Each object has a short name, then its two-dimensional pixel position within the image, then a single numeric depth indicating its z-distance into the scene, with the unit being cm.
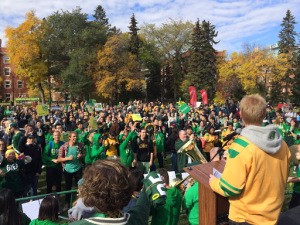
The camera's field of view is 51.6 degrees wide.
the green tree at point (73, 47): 4522
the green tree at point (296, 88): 4398
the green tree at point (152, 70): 5825
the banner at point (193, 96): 2308
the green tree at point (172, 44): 5925
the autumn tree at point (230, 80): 4666
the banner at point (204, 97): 2528
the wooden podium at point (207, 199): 240
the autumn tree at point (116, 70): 4514
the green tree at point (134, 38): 5316
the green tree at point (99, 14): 6150
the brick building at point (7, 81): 7775
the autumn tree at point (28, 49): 4488
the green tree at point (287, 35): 5798
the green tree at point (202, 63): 4875
